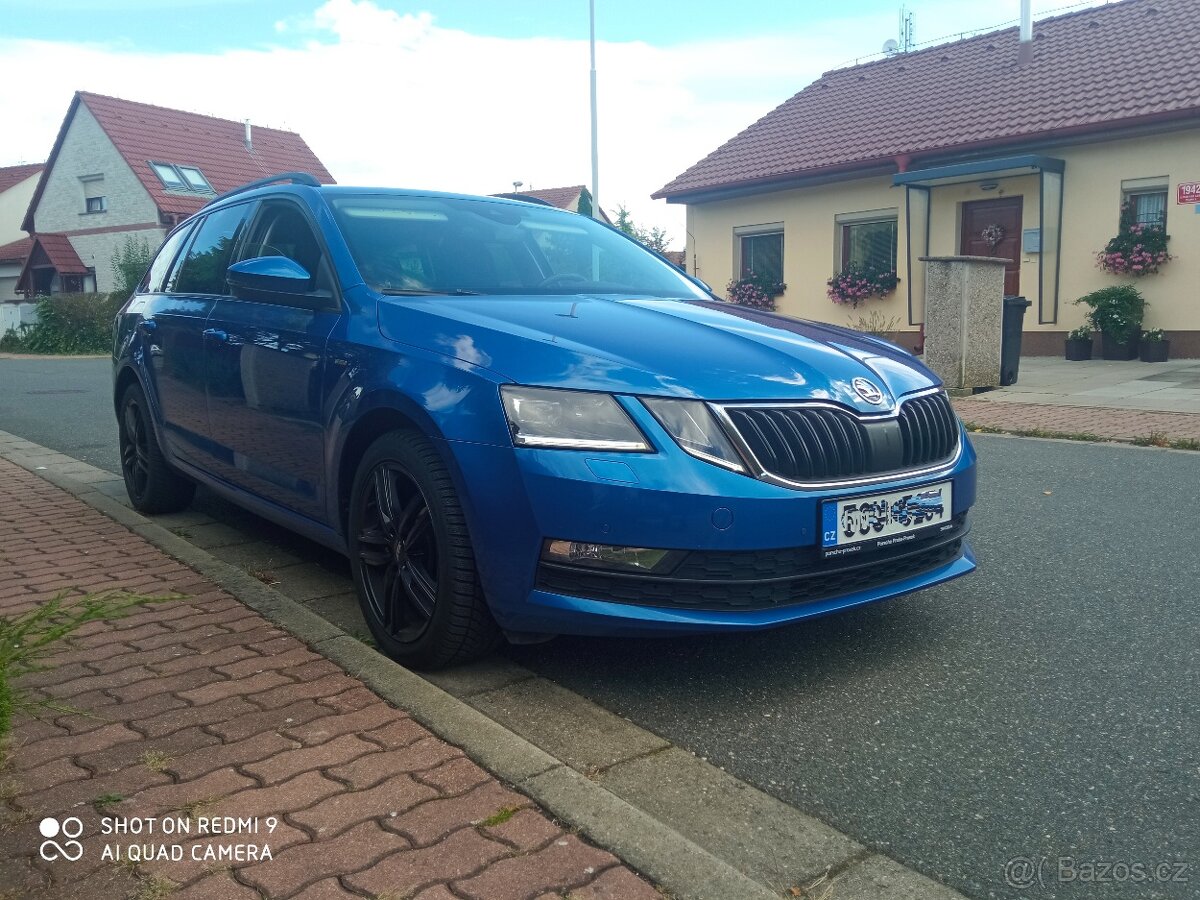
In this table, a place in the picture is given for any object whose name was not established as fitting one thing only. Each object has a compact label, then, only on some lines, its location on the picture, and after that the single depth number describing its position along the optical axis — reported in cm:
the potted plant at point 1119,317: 1542
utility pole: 2398
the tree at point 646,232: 3641
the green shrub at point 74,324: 3153
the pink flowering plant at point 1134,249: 1562
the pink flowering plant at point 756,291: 2141
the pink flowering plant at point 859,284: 1931
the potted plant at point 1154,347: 1521
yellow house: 1585
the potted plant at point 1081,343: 1599
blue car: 295
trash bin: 1245
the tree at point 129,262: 3519
